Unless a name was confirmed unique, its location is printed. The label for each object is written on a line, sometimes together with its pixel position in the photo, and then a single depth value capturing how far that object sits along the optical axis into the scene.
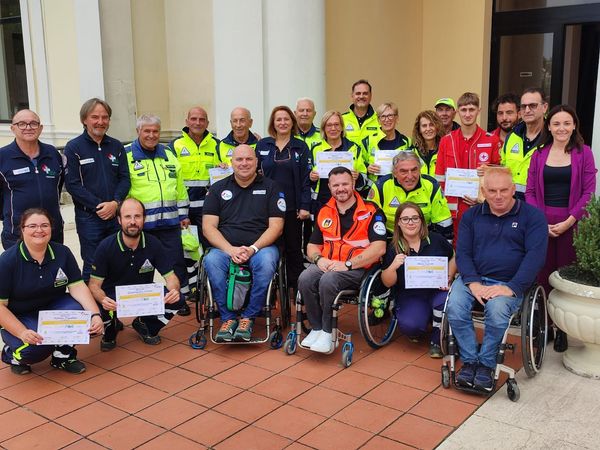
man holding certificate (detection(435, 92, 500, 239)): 4.78
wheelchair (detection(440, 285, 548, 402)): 3.58
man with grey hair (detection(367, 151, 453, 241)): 4.48
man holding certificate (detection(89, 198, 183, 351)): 4.23
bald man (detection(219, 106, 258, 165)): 5.32
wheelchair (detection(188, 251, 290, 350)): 4.40
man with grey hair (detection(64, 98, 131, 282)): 4.65
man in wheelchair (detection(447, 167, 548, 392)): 3.63
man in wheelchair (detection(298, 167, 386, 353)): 4.18
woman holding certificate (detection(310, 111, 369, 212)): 5.04
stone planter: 3.71
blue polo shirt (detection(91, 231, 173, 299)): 4.30
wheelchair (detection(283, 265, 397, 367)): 4.09
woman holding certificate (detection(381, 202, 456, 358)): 4.24
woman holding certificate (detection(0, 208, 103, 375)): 3.83
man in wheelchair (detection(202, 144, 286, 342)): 4.46
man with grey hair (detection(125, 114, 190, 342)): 4.86
